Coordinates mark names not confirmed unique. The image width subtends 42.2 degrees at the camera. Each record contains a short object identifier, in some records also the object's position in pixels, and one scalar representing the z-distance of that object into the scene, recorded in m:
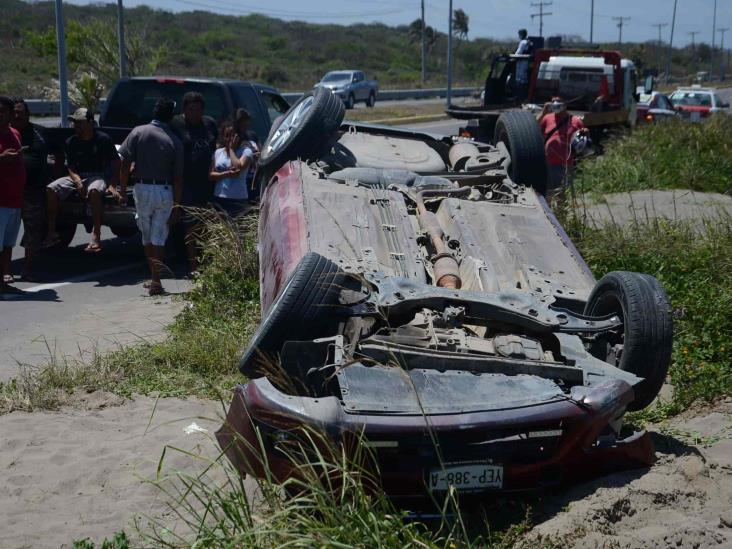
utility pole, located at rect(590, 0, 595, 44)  60.62
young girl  9.05
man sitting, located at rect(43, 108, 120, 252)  9.30
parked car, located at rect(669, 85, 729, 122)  28.17
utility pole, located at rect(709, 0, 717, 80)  97.05
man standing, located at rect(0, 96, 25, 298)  8.38
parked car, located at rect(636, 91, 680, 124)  25.06
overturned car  3.98
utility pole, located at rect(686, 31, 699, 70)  114.50
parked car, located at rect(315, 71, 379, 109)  37.84
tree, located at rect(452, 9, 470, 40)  92.62
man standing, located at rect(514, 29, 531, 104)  18.77
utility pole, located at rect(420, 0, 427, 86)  56.73
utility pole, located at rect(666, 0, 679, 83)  73.18
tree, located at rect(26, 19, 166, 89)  19.64
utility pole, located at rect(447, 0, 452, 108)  35.19
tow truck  18.12
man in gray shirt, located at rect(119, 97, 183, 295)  8.55
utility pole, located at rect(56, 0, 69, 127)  13.80
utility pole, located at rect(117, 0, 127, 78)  17.17
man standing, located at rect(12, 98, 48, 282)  9.22
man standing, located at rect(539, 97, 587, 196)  11.80
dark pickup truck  10.12
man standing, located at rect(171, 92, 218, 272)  9.16
